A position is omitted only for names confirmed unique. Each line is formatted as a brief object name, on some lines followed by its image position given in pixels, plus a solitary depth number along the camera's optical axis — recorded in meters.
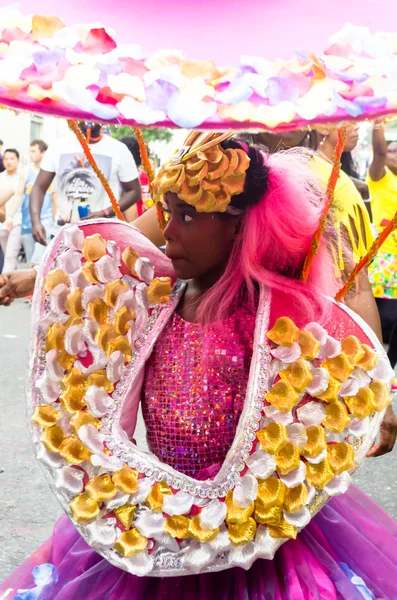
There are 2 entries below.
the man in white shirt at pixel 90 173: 5.93
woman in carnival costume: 1.85
